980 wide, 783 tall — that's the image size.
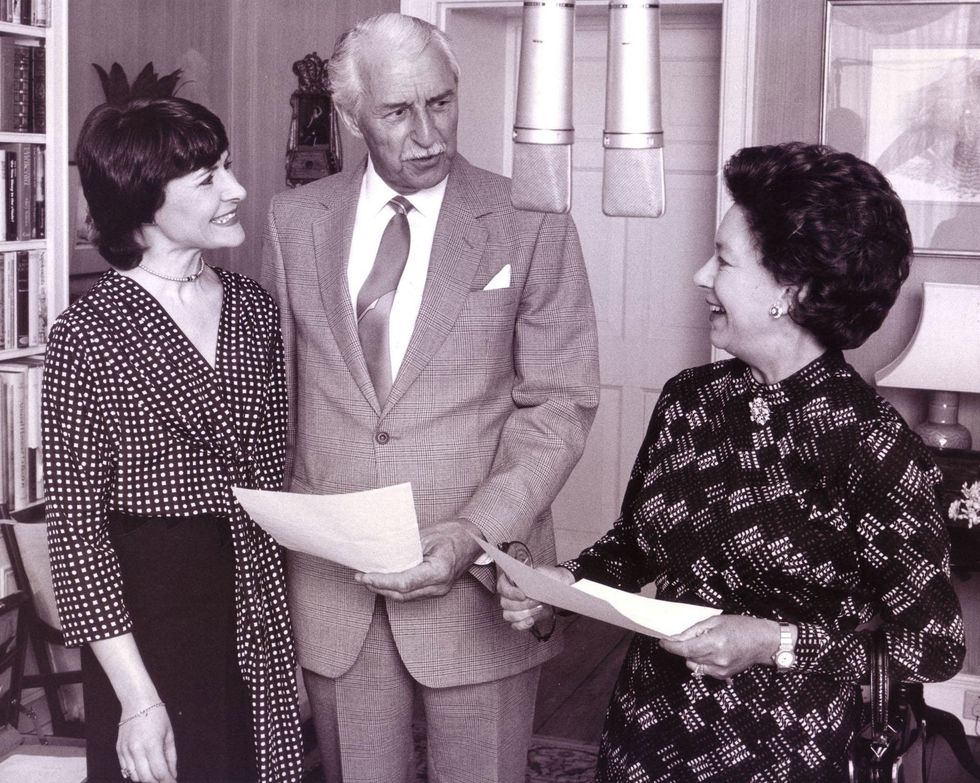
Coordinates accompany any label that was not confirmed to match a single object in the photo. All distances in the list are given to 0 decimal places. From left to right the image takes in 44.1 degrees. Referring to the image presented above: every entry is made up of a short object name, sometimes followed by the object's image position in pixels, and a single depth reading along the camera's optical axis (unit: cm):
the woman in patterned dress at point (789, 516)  155
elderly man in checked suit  198
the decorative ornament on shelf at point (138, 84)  419
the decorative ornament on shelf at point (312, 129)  477
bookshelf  311
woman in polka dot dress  183
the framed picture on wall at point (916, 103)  368
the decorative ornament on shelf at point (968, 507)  339
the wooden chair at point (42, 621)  322
